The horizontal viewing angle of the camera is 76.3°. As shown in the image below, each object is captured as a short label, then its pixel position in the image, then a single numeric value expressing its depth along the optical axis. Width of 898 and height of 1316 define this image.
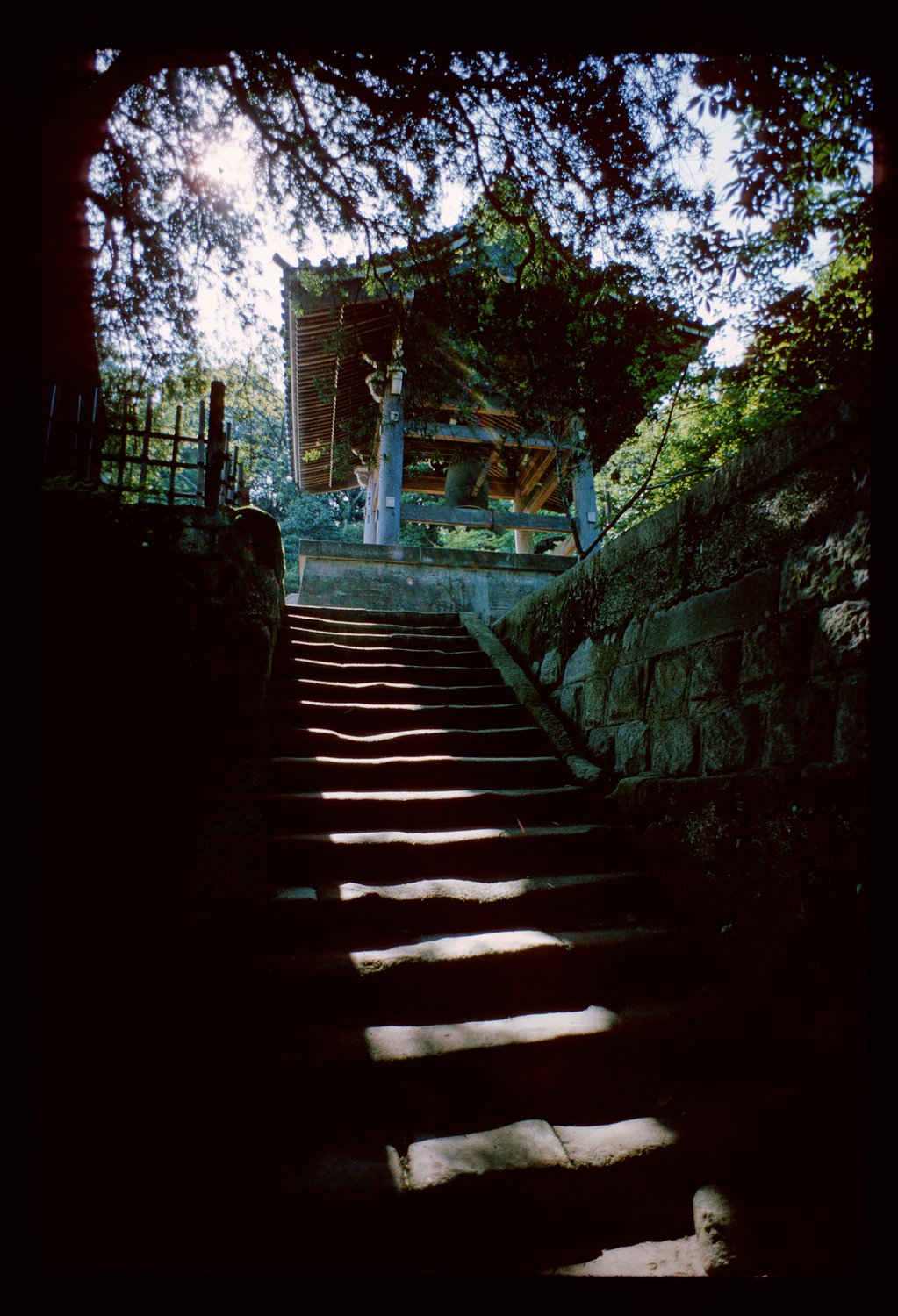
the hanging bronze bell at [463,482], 10.35
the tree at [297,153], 3.17
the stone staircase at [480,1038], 1.31
